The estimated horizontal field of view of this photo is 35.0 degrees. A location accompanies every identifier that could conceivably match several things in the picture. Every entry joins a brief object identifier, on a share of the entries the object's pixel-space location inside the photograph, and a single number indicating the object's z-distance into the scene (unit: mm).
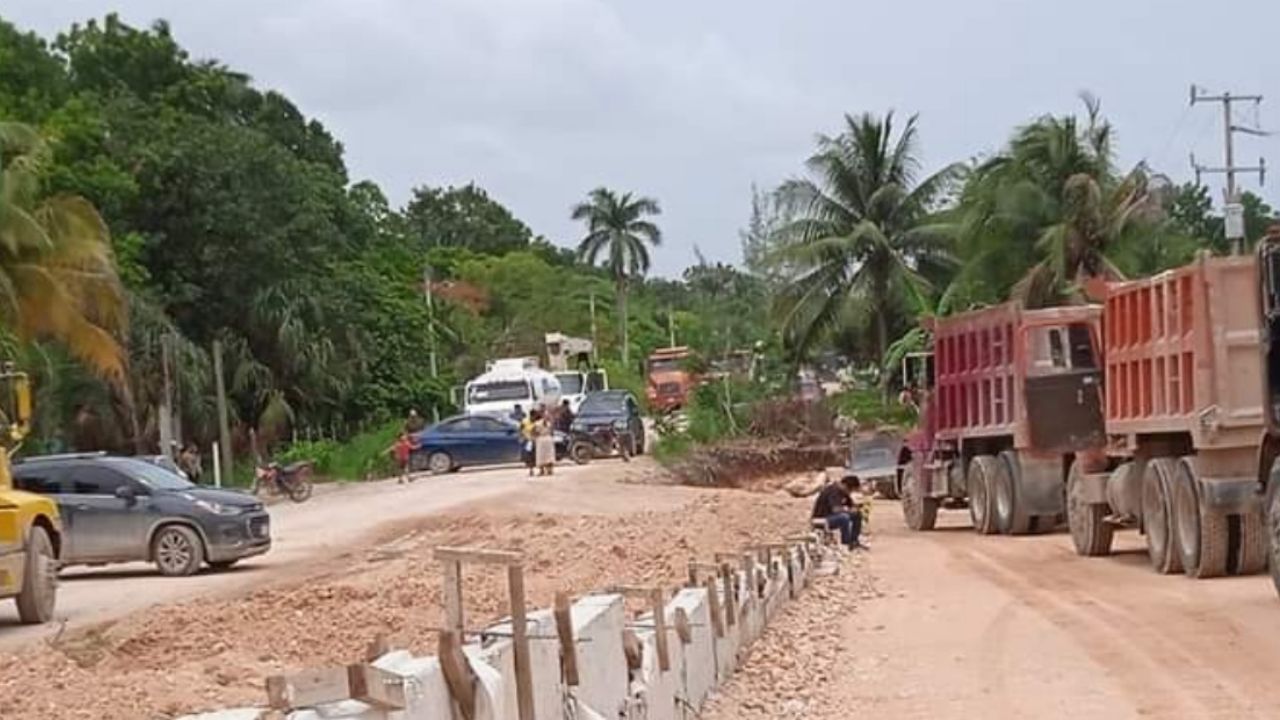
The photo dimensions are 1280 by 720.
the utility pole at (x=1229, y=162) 46000
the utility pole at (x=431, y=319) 61125
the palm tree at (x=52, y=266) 33344
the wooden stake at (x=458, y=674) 6160
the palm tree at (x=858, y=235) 55625
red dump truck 25219
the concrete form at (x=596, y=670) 5891
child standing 43500
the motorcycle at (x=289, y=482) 38500
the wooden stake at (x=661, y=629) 10109
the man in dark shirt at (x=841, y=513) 26031
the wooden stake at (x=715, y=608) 12578
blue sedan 43719
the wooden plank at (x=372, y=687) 5445
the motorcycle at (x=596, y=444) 46219
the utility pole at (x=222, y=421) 46016
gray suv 23234
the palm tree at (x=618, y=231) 95625
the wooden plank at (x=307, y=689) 5332
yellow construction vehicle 17359
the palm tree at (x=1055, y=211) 47375
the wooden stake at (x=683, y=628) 10922
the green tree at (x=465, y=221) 108250
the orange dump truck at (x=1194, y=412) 18531
